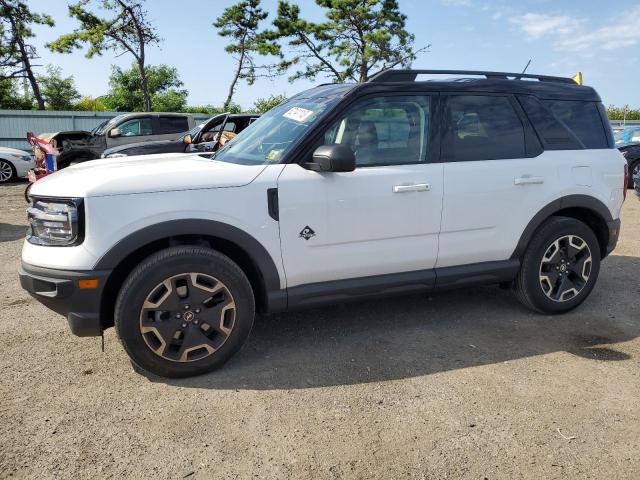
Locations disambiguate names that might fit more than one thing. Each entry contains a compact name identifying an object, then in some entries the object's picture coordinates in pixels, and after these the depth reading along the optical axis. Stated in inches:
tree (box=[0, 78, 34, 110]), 1190.9
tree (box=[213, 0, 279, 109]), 1077.1
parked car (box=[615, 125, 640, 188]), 476.7
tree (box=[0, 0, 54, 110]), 976.3
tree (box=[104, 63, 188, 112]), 1278.3
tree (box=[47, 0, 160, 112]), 959.6
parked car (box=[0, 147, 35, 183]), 560.1
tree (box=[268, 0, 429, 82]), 1039.0
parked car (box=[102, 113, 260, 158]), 395.9
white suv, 117.8
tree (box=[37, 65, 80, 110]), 1331.2
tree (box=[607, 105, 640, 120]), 1301.7
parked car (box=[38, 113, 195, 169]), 485.1
